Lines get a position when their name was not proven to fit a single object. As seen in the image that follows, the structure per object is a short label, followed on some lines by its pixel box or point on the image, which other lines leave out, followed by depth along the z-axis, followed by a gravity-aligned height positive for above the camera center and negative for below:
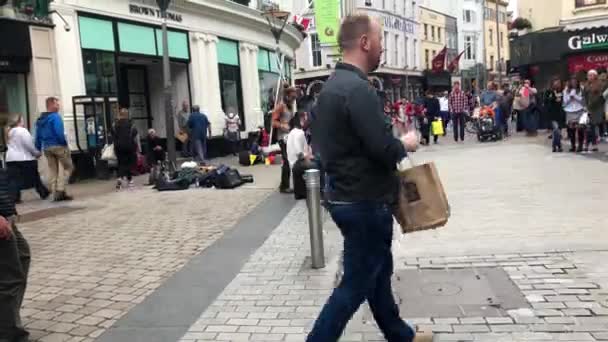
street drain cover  4.40 -1.48
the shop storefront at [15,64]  13.40 +1.42
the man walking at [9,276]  4.00 -0.98
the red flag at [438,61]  37.50 +2.55
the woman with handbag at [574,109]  13.73 -0.34
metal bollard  5.65 -0.99
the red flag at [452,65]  31.30 +1.86
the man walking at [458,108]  20.28 -0.23
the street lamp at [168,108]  13.98 +0.24
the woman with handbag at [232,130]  21.06 -0.51
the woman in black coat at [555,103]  16.41 -0.22
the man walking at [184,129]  18.66 -0.35
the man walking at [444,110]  24.95 -0.33
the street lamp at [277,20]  23.17 +3.83
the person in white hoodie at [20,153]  11.21 -0.48
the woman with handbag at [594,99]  13.30 -0.13
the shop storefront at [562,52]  21.80 +1.58
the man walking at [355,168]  3.02 -0.31
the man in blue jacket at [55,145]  11.36 -0.37
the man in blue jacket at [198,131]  17.34 -0.41
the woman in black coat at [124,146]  12.93 -0.52
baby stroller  19.19 -0.77
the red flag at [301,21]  32.26 +4.83
